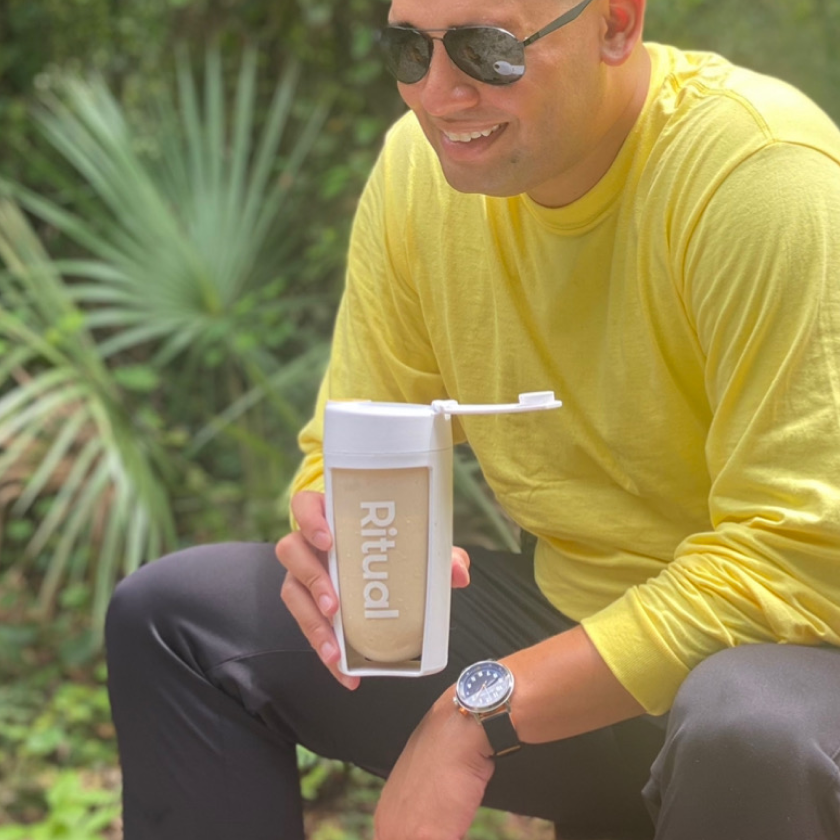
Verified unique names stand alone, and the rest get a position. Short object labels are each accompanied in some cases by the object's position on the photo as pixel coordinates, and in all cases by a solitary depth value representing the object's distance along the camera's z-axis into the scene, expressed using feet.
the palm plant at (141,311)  10.48
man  4.33
